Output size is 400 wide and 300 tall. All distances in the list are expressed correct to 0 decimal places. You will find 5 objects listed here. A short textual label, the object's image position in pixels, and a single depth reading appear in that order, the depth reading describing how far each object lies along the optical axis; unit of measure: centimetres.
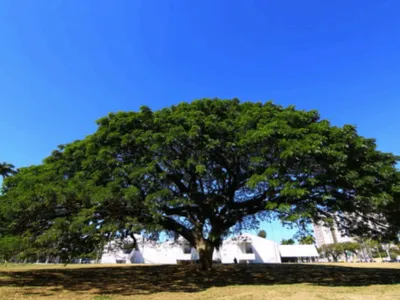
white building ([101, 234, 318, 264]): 4380
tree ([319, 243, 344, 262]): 6365
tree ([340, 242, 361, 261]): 6141
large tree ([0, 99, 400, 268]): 976
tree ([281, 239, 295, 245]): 9071
